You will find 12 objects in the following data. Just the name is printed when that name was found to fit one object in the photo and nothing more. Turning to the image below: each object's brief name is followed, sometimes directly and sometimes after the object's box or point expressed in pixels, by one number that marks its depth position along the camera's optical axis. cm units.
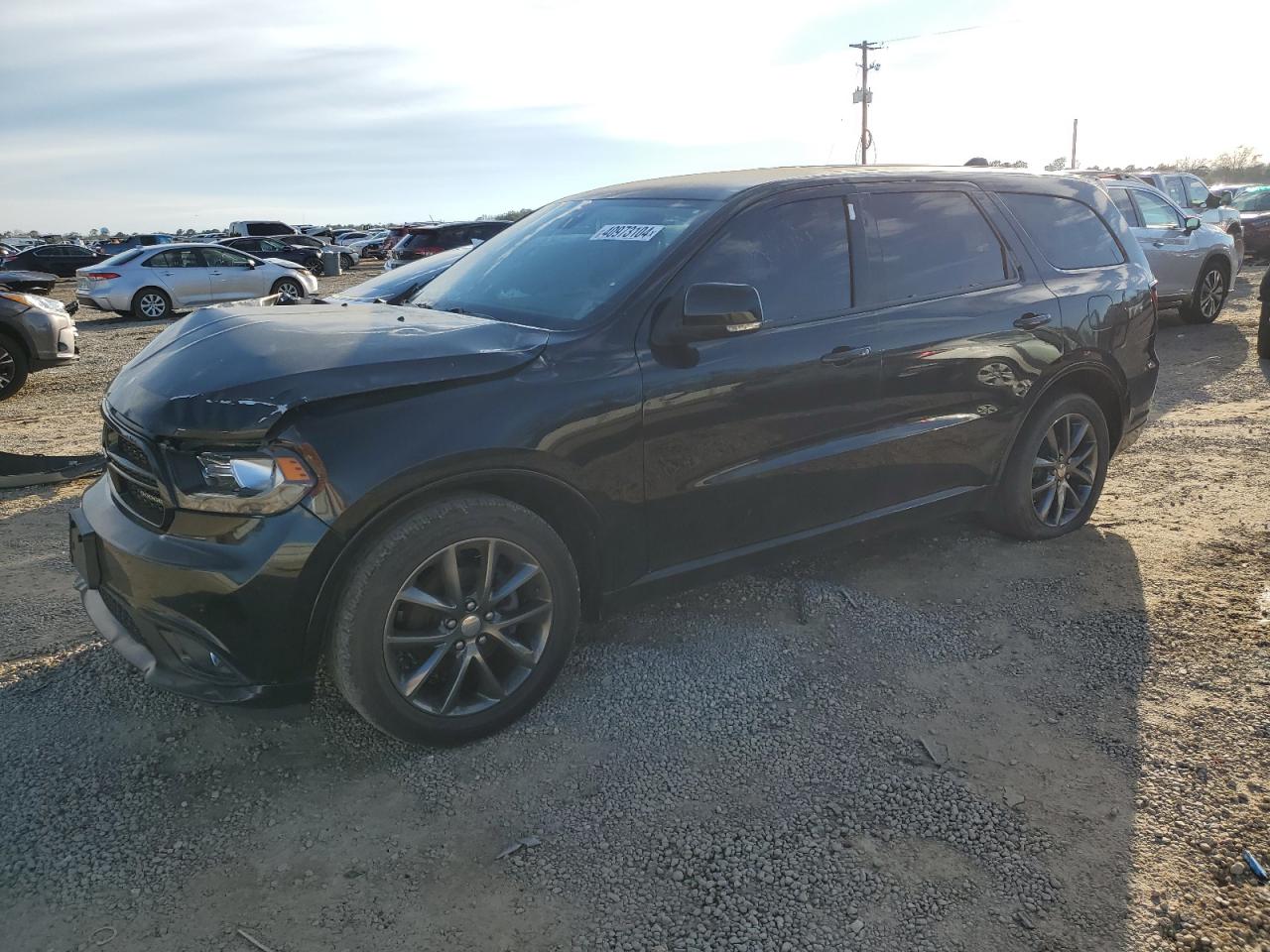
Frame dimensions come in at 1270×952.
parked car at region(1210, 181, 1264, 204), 2190
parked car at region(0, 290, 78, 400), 948
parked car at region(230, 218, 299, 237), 3762
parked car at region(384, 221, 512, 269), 1916
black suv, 273
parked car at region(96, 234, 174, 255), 3575
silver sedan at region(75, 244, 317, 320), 1806
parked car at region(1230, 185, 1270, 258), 1939
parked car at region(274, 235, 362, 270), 3384
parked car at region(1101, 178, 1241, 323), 1161
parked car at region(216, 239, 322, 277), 2845
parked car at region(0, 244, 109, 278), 3266
